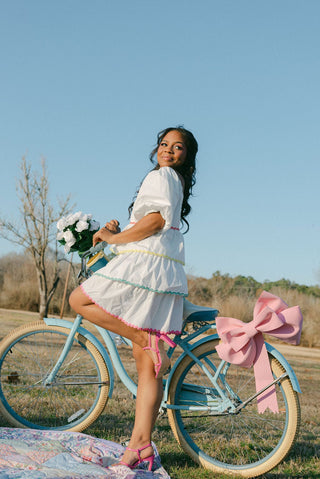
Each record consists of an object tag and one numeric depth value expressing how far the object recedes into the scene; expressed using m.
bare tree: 14.15
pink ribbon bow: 2.86
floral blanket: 2.53
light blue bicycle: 2.88
